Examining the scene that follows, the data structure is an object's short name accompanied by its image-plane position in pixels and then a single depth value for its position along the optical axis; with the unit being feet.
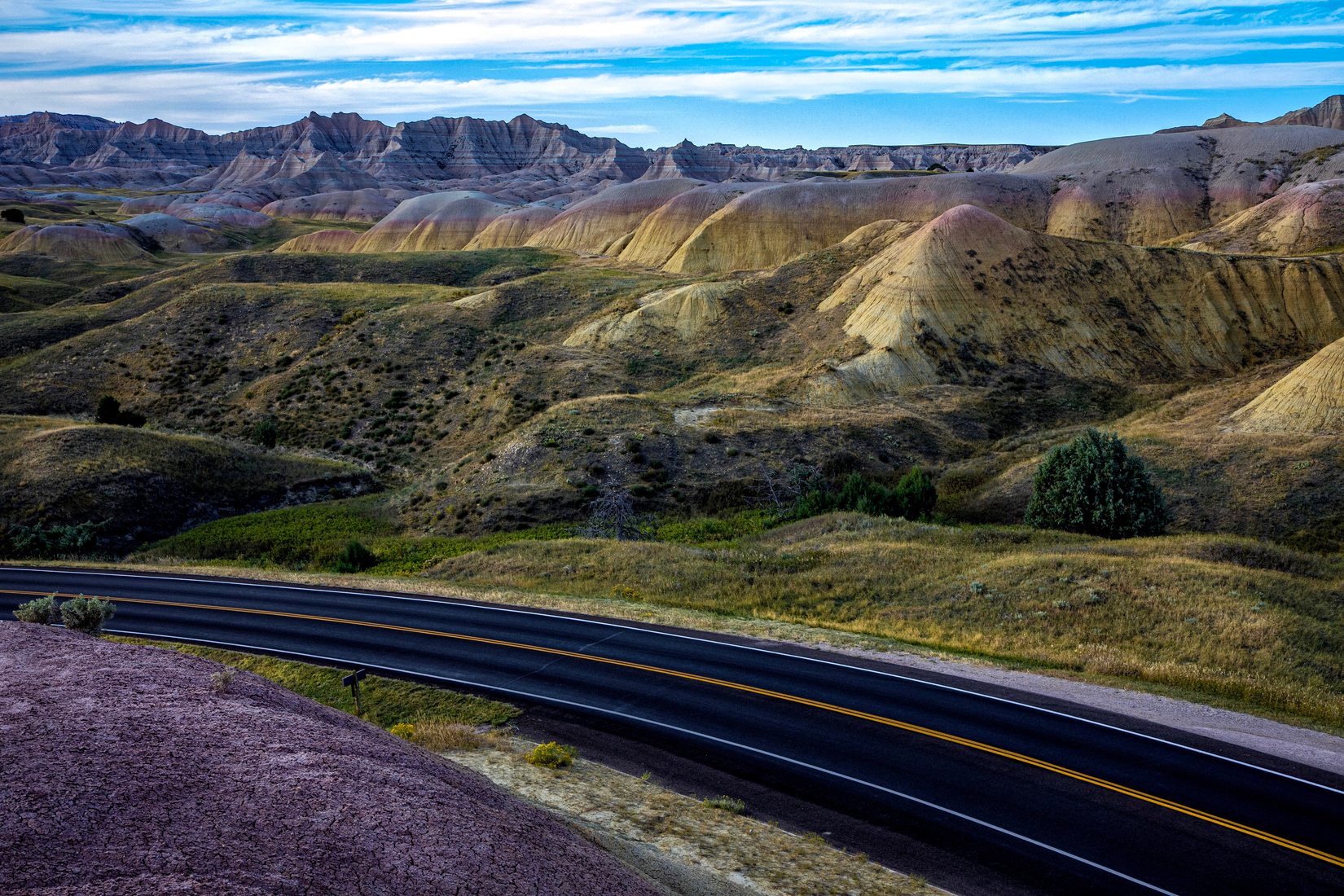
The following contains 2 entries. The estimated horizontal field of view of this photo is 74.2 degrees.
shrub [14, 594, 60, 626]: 59.21
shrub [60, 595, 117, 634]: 58.03
